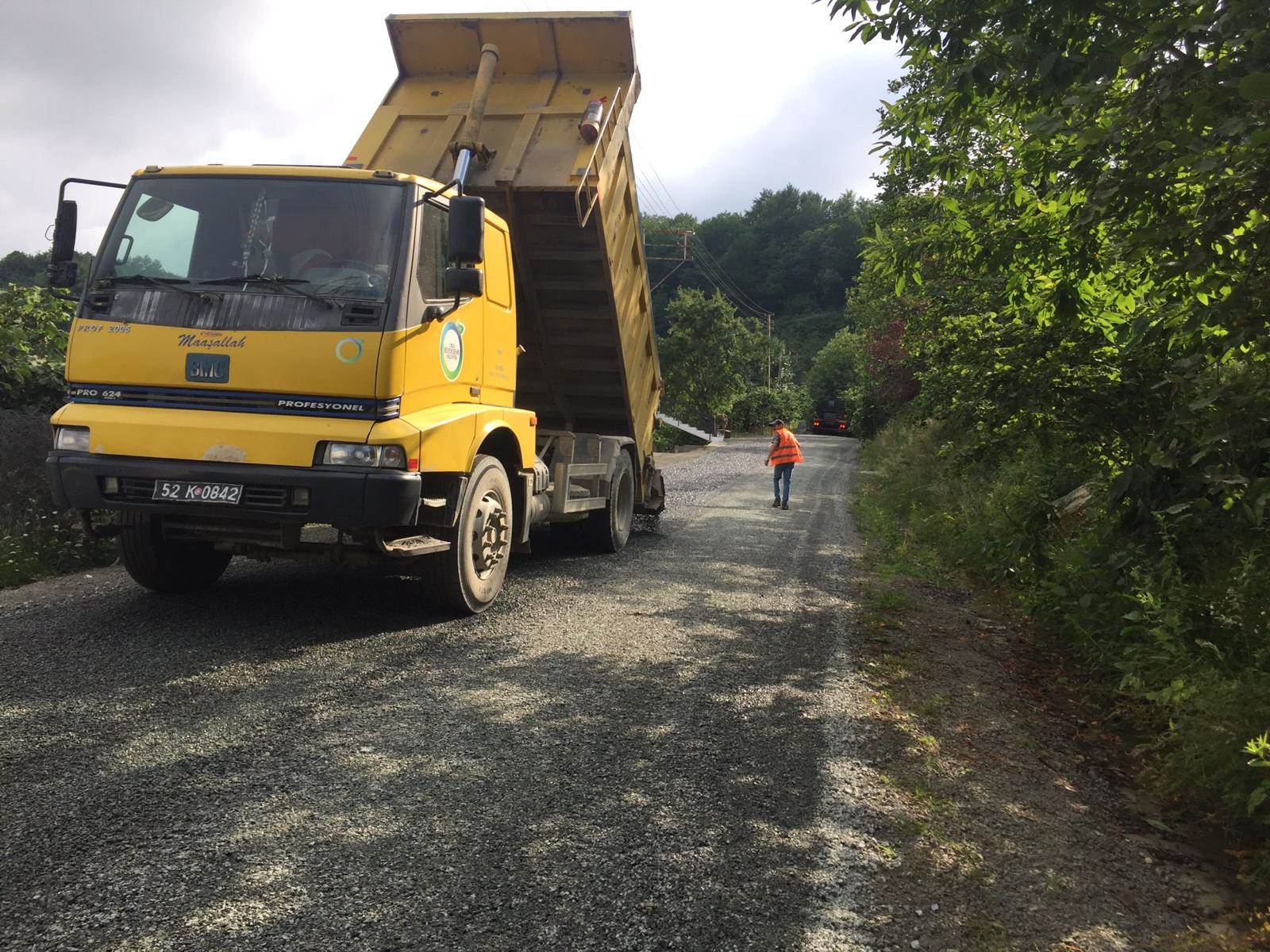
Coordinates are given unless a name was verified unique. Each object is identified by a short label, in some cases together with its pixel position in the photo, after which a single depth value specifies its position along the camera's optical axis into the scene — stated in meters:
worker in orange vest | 13.77
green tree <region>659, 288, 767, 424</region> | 40.38
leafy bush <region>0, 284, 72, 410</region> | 8.14
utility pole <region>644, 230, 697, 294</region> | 43.29
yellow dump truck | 4.52
